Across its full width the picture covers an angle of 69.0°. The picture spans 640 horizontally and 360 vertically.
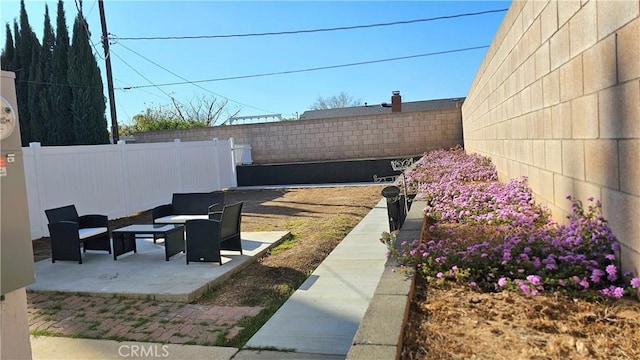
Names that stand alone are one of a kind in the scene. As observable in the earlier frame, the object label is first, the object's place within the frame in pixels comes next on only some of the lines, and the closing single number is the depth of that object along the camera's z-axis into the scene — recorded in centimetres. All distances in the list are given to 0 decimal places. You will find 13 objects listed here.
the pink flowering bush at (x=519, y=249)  281
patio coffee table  658
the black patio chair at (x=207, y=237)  614
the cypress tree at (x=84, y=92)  1819
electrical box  262
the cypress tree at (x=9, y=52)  1987
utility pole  1788
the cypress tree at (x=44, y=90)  1869
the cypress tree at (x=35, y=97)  1886
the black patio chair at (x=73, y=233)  661
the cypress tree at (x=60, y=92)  1850
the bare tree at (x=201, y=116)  4656
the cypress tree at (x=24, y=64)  1947
